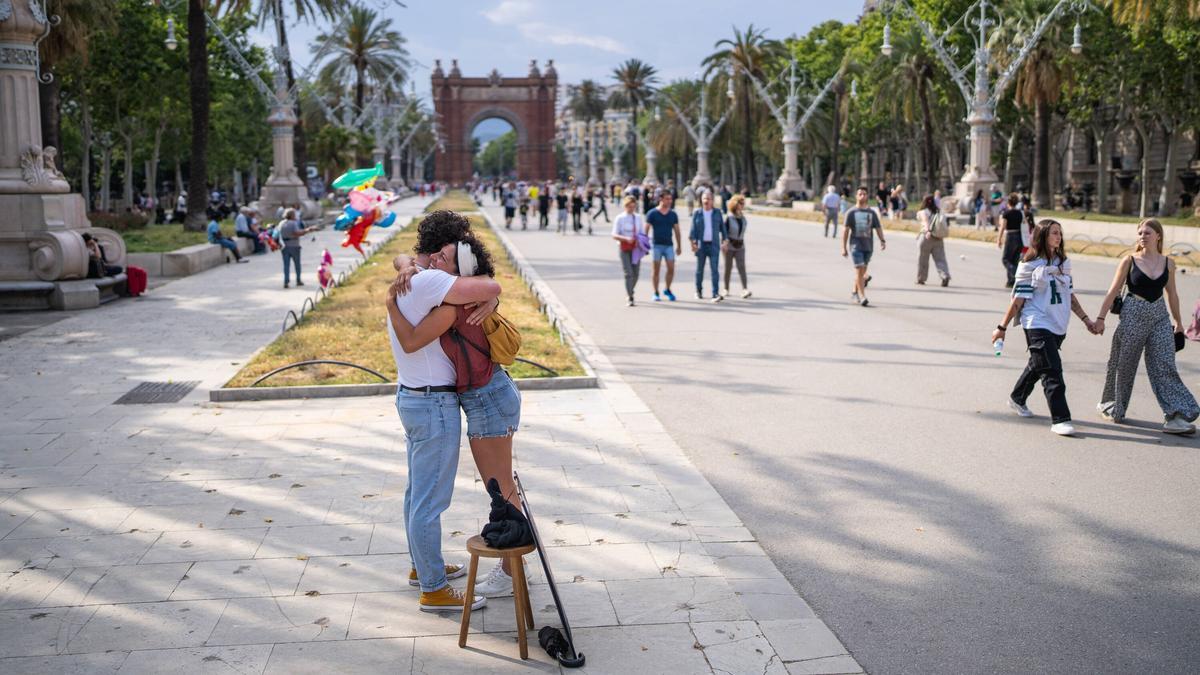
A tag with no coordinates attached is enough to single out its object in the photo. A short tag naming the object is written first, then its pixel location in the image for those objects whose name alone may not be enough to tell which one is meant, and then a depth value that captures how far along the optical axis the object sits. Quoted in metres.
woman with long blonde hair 8.51
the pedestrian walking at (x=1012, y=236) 18.88
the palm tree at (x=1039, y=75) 43.06
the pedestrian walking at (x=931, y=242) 19.39
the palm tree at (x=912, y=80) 54.84
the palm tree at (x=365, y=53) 70.88
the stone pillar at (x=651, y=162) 103.50
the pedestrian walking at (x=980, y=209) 36.81
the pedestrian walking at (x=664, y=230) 17.48
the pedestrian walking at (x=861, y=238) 16.72
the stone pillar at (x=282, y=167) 42.12
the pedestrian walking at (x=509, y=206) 43.12
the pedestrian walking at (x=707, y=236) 17.39
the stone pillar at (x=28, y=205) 17.45
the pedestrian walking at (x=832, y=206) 35.94
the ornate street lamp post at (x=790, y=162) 61.62
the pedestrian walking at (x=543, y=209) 42.06
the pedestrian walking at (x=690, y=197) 64.60
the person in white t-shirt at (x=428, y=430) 4.87
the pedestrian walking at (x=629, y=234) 17.08
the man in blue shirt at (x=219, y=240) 27.30
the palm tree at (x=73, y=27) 23.67
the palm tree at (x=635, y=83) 107.06
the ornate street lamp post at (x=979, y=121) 38.03
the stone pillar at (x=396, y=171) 95.62
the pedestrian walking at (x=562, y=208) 38.81
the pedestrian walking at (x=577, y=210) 39.62
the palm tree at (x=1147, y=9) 25.21
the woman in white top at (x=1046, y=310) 8.59
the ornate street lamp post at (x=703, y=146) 75.31
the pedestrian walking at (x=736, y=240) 17.66
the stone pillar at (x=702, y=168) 75.76
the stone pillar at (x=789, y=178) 62.24
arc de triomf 155.38
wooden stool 4.52
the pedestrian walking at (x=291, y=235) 20.14
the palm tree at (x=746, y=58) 72.44
